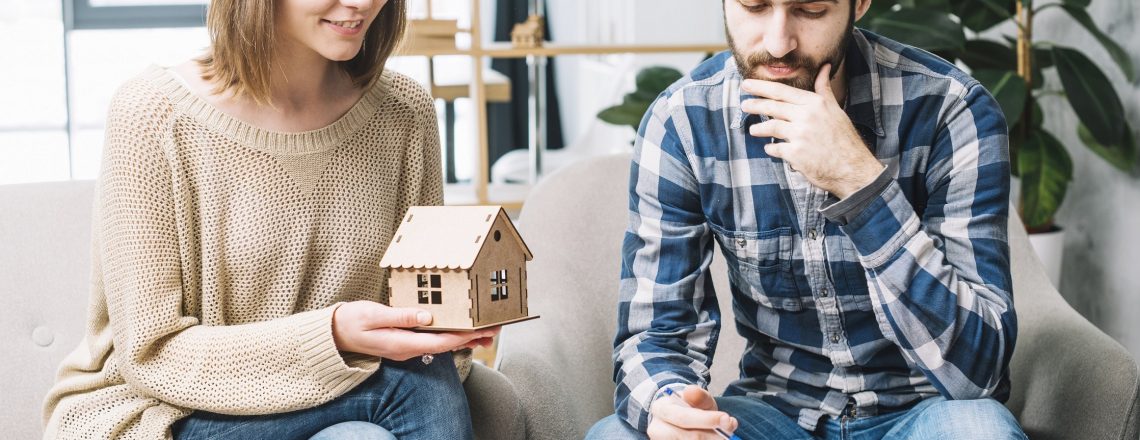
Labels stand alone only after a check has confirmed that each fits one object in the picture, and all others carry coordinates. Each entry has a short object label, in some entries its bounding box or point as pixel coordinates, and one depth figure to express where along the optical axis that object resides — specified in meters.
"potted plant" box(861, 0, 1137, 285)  2.39
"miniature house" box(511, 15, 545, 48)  2.99
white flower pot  2.59
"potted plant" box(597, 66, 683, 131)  2.81
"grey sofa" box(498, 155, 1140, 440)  1.47
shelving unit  2.92
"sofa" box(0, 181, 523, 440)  1.60
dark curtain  4.91
